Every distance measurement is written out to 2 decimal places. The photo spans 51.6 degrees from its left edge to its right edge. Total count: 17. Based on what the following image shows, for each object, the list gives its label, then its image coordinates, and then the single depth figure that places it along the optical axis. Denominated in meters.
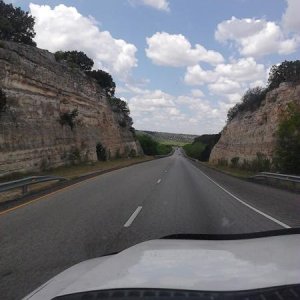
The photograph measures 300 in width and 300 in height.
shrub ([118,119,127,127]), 51.57
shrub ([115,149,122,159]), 43.25
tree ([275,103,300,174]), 19.95
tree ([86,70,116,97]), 50.26
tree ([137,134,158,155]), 94.02
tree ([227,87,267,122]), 36.62
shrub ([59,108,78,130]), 27.75
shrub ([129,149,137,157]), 51.09
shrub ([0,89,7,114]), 18.72
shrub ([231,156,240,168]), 35.67
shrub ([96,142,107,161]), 36.06
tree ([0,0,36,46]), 27.75
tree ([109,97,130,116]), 60.69
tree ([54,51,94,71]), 47.12
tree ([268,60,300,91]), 32.93
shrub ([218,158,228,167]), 42.00
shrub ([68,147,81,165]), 27.48
